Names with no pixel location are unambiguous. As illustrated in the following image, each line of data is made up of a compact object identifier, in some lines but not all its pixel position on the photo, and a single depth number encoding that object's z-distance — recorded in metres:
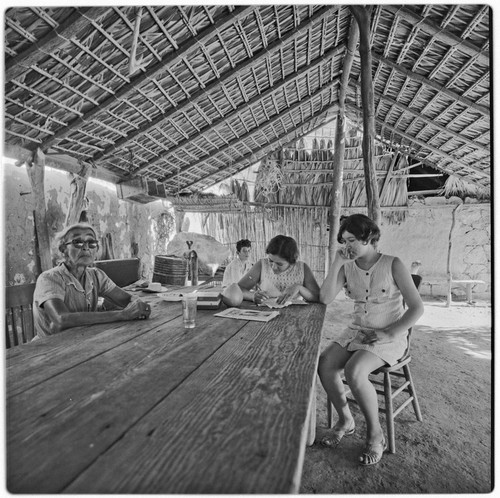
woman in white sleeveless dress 2.03
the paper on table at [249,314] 1.99
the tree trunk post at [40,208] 3.47
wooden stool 2.17
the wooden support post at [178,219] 8.09
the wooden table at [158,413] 0.67
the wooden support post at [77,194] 4.13
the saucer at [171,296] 2.59
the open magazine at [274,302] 2.36
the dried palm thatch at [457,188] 6.98
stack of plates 3.53
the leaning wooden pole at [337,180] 7.00
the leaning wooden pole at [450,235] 7.11
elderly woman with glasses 1.88
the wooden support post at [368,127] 3.86
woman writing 2.72
